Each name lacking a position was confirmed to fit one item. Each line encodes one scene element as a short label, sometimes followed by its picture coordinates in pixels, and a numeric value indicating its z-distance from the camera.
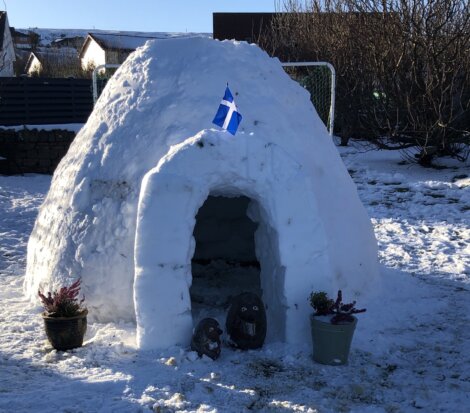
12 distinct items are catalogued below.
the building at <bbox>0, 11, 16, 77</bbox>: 28.52
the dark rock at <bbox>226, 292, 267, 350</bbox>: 4.19
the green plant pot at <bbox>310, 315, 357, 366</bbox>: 3.99
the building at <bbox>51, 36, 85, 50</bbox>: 48.92
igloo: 4.19
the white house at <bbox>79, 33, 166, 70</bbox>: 35.91
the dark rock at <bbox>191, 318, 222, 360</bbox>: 4.07
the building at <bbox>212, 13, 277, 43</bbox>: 27.33
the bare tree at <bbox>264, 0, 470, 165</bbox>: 12.38
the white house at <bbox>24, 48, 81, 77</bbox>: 28.49
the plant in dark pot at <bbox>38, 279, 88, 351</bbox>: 4.18
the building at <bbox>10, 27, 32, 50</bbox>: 50.88
